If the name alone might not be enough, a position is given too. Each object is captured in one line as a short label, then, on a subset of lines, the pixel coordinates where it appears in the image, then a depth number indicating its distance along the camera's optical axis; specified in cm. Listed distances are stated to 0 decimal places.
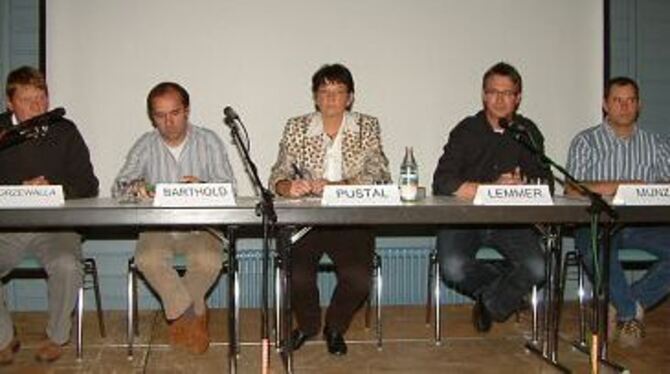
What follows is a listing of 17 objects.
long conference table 260
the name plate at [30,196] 263
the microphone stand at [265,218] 249
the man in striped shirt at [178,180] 335
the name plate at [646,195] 288
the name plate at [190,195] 267
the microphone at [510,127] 273
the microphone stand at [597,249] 264
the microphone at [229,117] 253
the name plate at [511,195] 279
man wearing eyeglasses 348
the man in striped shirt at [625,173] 351
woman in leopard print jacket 338
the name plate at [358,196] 272
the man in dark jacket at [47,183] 327
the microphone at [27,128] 252
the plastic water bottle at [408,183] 295
